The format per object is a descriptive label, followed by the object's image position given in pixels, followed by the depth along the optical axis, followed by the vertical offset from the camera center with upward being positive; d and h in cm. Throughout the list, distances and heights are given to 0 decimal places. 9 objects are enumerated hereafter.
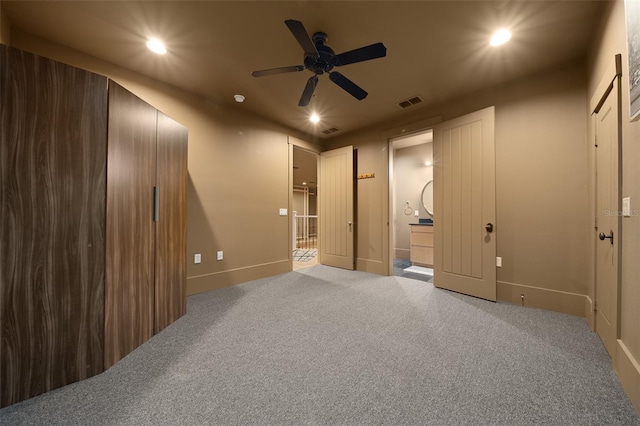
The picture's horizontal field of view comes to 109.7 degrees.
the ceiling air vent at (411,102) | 319 +162
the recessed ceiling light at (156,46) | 216 +164
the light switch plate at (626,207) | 136 +3
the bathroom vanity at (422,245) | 458 -68
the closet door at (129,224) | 158 -9
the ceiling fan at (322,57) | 174 +134
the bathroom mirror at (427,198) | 513 +33
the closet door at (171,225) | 207 -12
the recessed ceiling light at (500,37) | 202 +161
